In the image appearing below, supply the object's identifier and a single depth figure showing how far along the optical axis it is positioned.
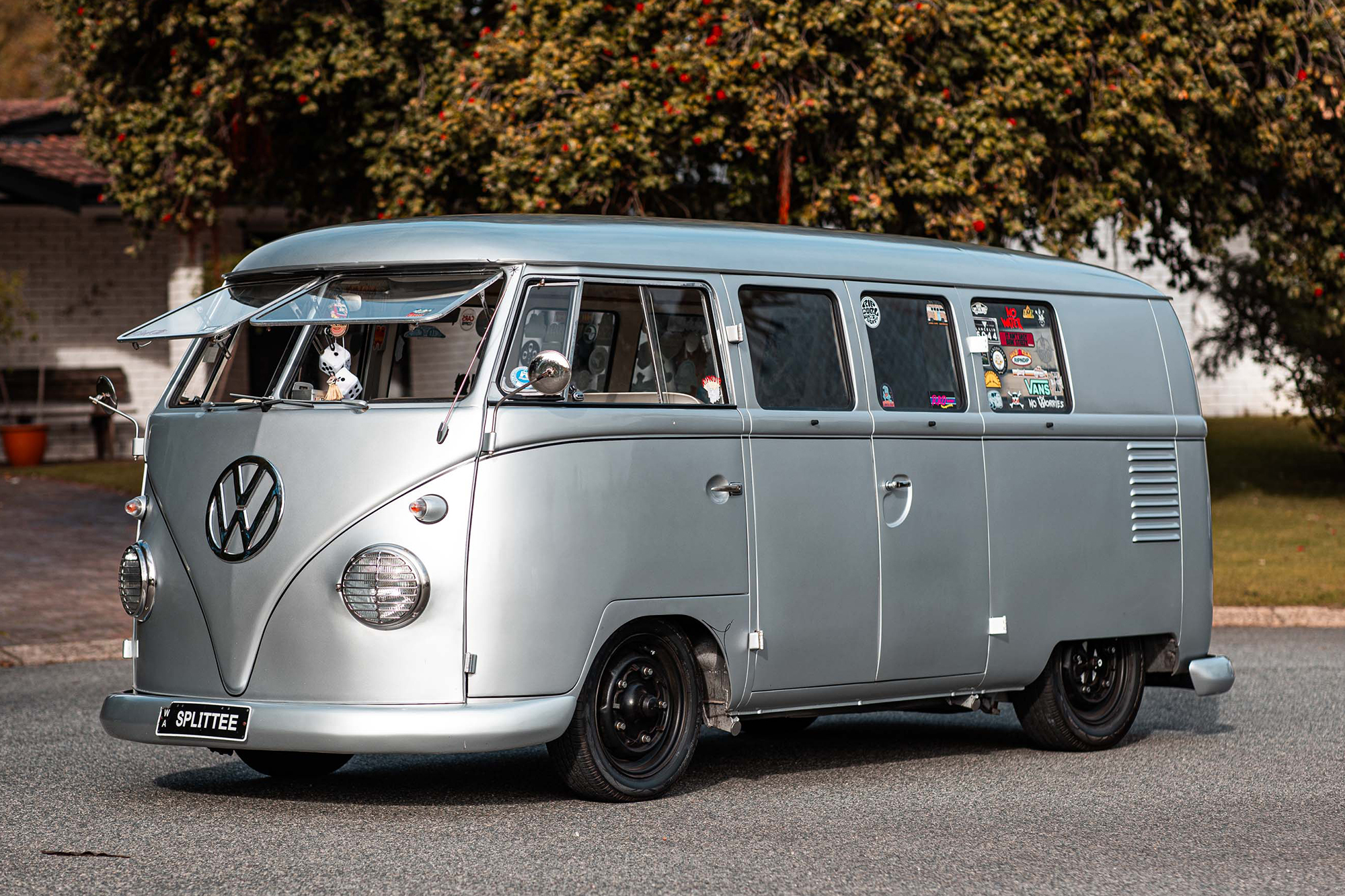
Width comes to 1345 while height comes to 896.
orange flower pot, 25.94
